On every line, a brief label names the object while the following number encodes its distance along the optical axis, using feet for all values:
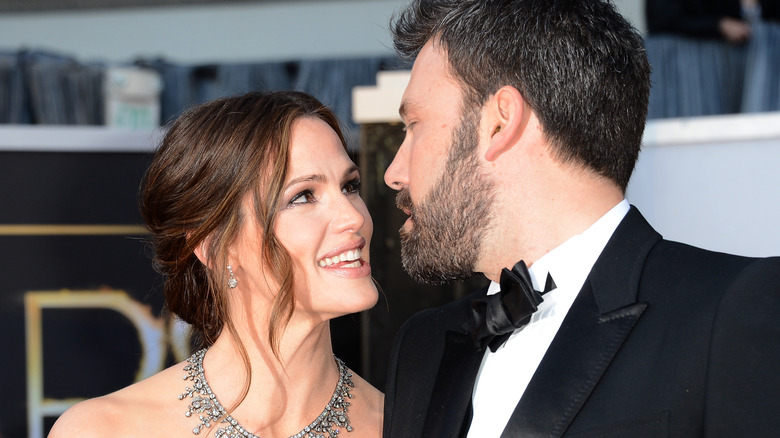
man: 4.96
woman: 5.83
